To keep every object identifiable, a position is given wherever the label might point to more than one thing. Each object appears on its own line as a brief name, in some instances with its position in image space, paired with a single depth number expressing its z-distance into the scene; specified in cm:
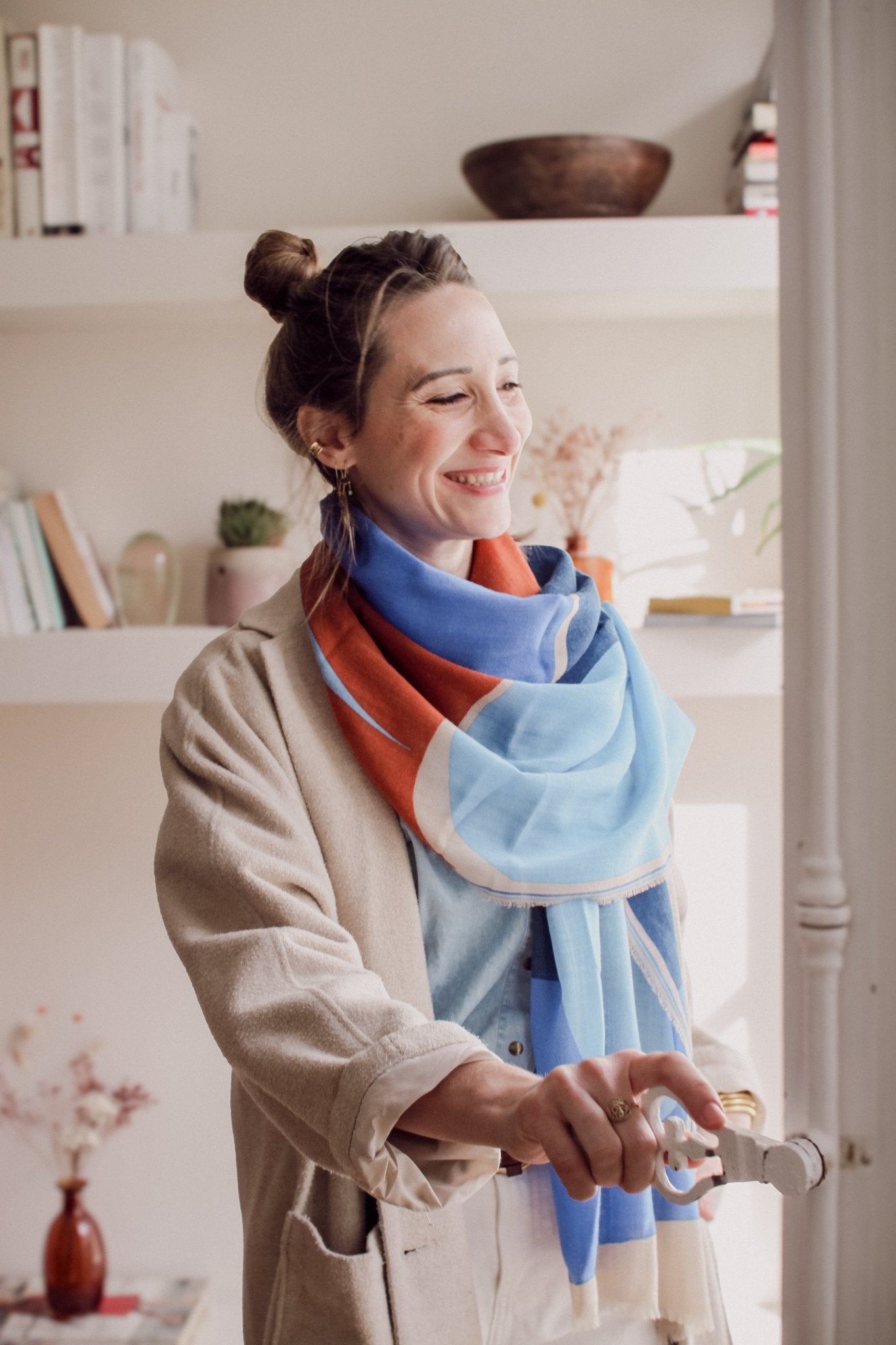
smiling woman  81
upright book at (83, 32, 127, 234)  179
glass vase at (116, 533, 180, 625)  196
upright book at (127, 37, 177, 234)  180
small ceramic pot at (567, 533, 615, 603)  186
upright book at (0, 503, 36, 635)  186
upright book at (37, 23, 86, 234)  178
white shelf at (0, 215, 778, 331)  175
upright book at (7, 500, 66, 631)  189
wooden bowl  177
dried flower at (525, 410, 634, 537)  193
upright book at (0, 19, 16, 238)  179
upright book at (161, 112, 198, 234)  187
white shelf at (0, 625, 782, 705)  180
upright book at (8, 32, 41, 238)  179
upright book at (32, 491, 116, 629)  192
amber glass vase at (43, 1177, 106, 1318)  197
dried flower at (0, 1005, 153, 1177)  208
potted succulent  190
